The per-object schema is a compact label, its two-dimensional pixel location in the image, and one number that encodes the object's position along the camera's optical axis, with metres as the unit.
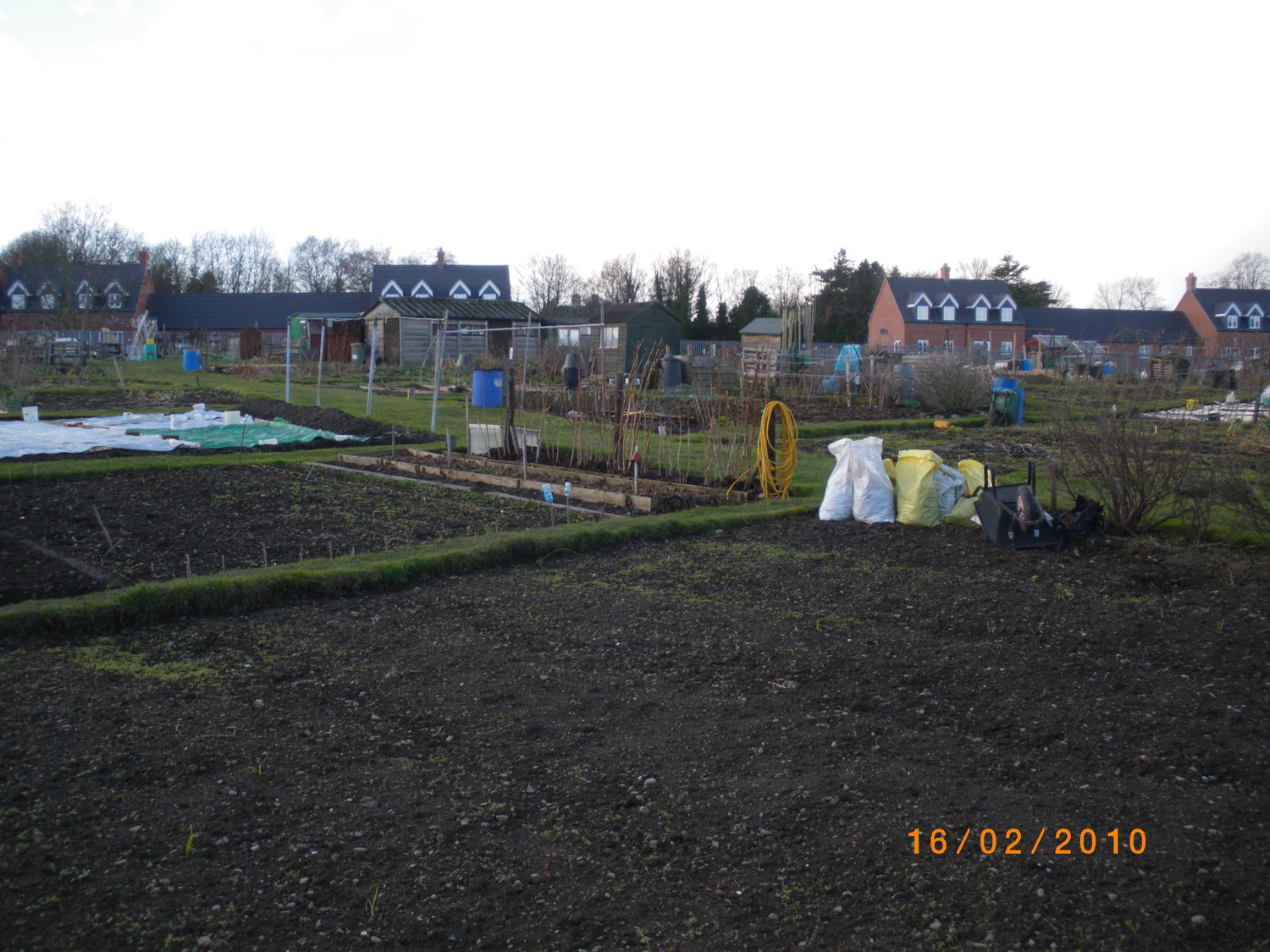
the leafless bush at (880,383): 24.47
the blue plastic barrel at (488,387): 18.89
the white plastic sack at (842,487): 9.83
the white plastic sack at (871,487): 9.62
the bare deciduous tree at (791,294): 62.72
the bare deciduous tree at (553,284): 66.88
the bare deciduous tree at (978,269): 73.81
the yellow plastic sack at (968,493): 9.30
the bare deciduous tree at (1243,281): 74.94
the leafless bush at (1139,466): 8.12
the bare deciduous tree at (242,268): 77.75
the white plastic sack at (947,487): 9.44
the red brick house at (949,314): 57.84
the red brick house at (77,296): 52.56
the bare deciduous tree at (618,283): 62.09
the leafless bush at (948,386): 23.78
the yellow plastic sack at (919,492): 9.34
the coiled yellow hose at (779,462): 11.23
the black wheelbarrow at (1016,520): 8.15
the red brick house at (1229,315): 60.47
